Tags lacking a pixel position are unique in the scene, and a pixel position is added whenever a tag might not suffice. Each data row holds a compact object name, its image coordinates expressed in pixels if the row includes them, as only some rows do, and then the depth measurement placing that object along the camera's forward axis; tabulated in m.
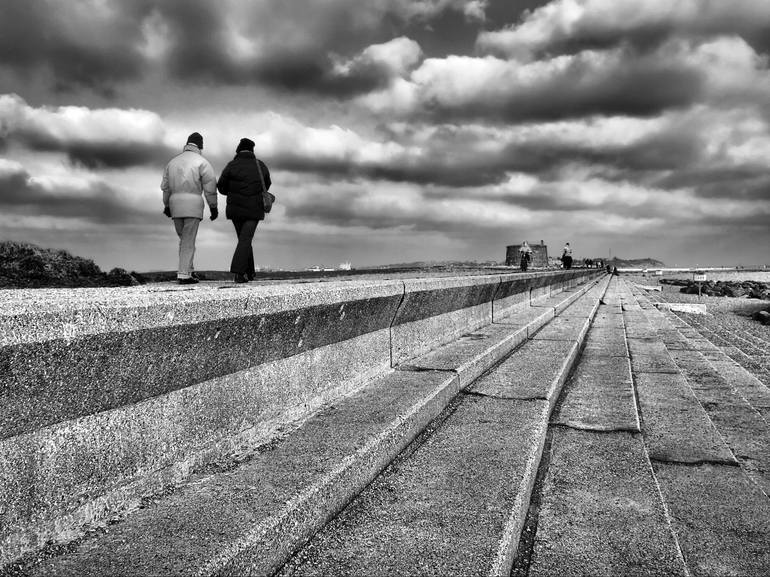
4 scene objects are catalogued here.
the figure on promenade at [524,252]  26.58
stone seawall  1.44
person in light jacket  6.62
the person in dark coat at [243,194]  7.18
